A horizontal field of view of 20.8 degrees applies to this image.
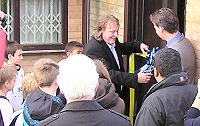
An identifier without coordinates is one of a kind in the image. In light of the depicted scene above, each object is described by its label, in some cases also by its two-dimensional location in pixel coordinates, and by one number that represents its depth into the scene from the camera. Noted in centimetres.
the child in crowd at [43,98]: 410
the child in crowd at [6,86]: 454
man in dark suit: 596
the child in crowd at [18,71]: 544
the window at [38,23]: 884
